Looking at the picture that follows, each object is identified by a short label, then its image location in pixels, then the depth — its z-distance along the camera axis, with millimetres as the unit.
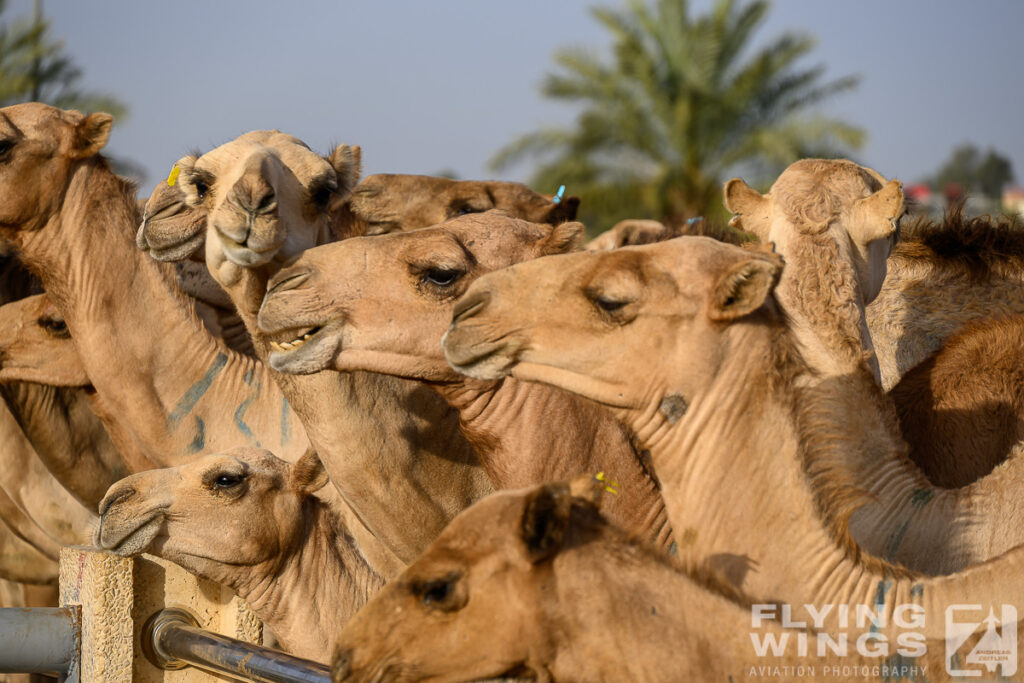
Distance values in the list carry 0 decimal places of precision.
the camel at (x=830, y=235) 8977
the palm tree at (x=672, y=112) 43594
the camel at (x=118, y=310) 11672
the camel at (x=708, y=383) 6172
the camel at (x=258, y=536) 9164
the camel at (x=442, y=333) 7852
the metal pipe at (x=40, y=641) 7340
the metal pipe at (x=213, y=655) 6289
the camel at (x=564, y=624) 5391
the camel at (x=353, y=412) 9070
